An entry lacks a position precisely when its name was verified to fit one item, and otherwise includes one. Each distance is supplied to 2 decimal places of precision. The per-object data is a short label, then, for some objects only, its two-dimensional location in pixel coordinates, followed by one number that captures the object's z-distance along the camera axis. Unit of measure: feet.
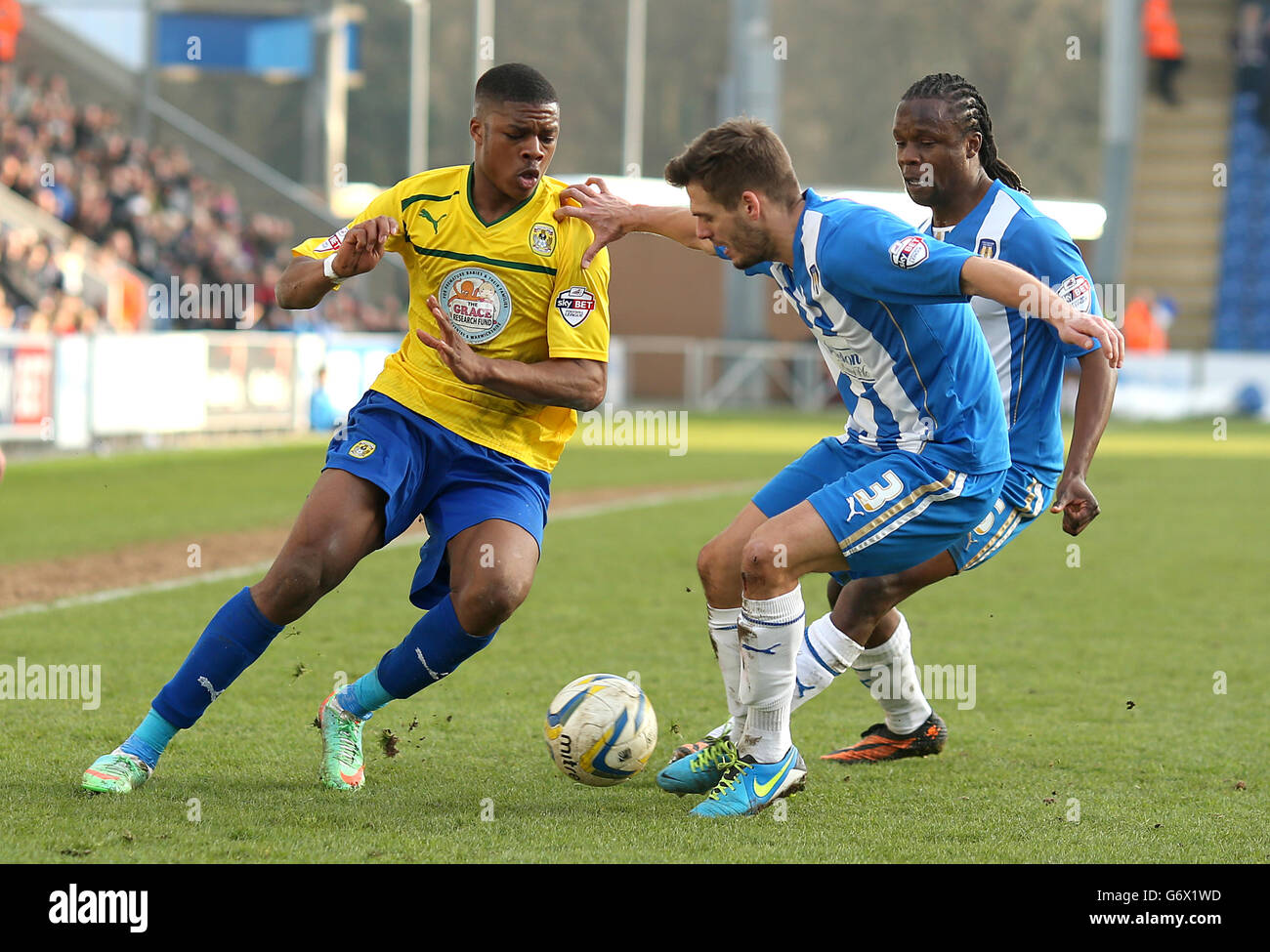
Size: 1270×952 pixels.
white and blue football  15.23
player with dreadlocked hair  15.51
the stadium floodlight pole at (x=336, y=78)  99.09
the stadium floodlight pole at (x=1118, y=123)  112.57
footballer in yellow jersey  14.84
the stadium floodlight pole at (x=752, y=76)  100.22
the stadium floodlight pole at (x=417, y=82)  99.09
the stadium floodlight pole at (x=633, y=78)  102.22
